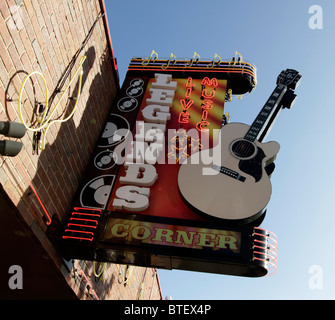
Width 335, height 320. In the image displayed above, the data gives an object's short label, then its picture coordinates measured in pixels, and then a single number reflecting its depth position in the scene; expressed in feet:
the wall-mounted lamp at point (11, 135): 14.44
